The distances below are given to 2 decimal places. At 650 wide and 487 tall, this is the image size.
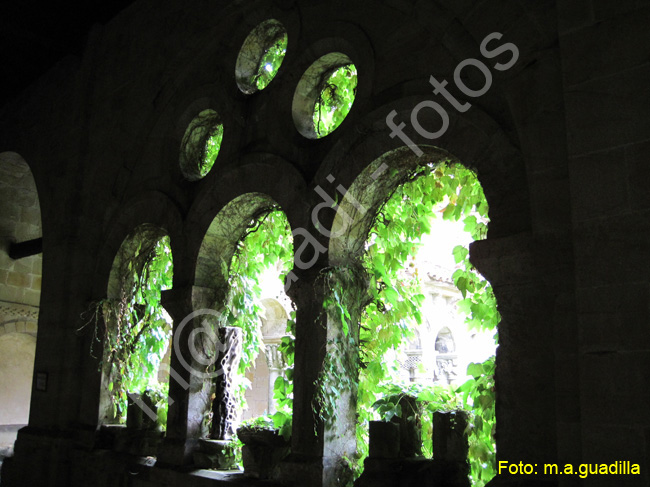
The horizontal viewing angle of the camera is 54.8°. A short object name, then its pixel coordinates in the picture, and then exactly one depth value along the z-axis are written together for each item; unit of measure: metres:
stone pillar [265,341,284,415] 6.07
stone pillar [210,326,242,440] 4.06
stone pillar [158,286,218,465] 4.04
